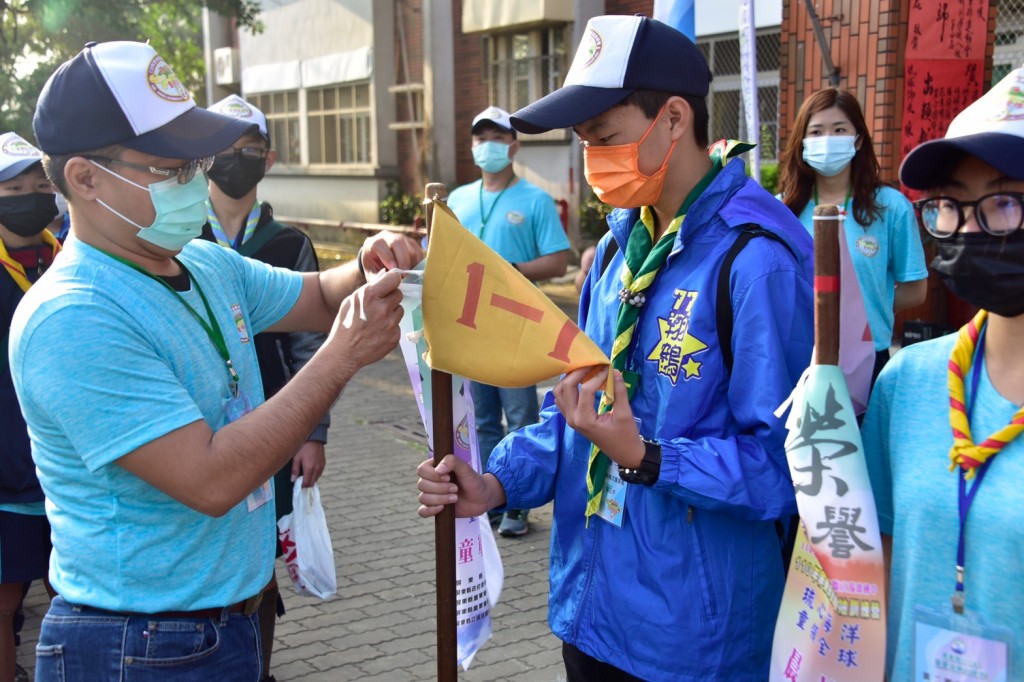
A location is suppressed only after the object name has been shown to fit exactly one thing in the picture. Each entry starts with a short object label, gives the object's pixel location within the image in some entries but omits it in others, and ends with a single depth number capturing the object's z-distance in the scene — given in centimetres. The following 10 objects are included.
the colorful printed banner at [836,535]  178
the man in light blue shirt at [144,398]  207
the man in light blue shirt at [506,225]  605
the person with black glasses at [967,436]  168
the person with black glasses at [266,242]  405
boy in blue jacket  211
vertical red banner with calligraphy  810
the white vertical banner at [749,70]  577
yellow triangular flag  224
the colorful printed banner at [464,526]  247
